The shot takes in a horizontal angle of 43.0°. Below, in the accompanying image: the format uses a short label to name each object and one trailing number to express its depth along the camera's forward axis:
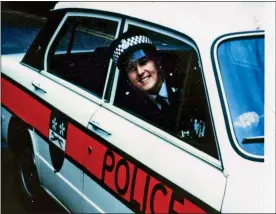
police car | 1.61
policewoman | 1.90
